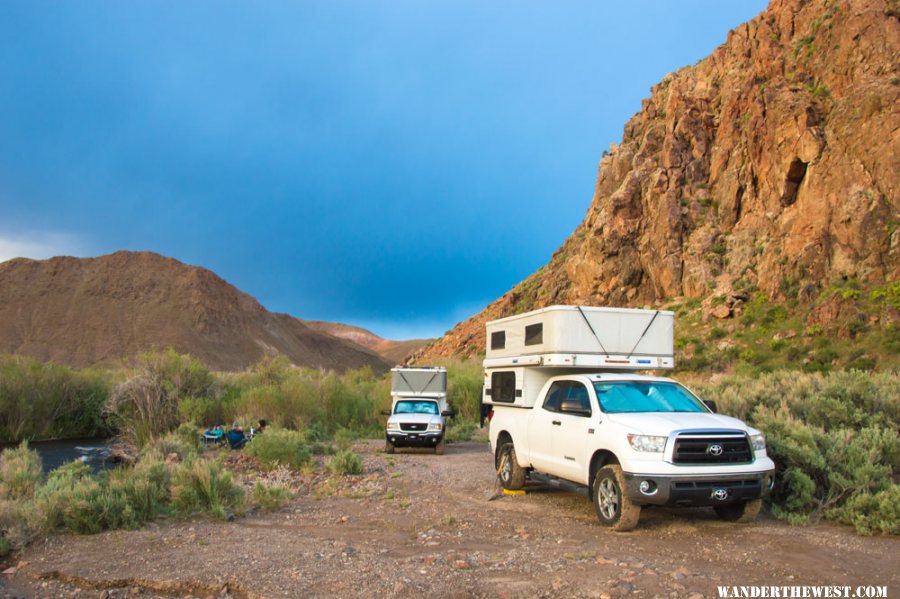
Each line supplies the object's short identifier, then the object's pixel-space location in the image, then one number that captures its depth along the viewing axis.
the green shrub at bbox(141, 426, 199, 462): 17.35
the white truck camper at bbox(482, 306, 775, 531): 8.44
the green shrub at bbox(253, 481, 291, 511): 10.85
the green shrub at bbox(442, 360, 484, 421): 31.44
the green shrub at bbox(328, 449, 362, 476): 14.87
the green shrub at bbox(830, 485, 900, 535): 8.48
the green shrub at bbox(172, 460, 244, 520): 10.29
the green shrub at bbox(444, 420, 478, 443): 25.00
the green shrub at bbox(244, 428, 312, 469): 15.86
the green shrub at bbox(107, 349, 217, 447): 24.20
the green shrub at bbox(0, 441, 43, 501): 10.52
